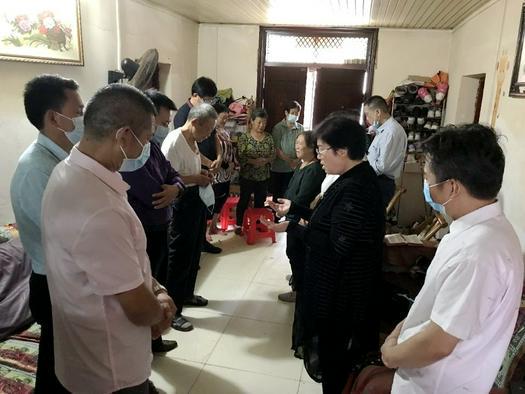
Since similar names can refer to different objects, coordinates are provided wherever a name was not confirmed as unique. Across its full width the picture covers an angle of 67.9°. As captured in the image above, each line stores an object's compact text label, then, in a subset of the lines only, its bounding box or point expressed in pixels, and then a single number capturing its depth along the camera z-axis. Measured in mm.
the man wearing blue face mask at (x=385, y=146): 3785
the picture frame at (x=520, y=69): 2625
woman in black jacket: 1659
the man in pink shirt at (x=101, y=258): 973
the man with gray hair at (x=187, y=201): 2434
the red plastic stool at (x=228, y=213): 4754
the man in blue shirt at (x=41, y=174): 1374
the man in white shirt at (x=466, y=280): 899
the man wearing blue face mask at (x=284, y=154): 4527
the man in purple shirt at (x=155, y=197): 1979
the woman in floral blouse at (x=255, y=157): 4273
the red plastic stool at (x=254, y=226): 4316
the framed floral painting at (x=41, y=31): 2504
